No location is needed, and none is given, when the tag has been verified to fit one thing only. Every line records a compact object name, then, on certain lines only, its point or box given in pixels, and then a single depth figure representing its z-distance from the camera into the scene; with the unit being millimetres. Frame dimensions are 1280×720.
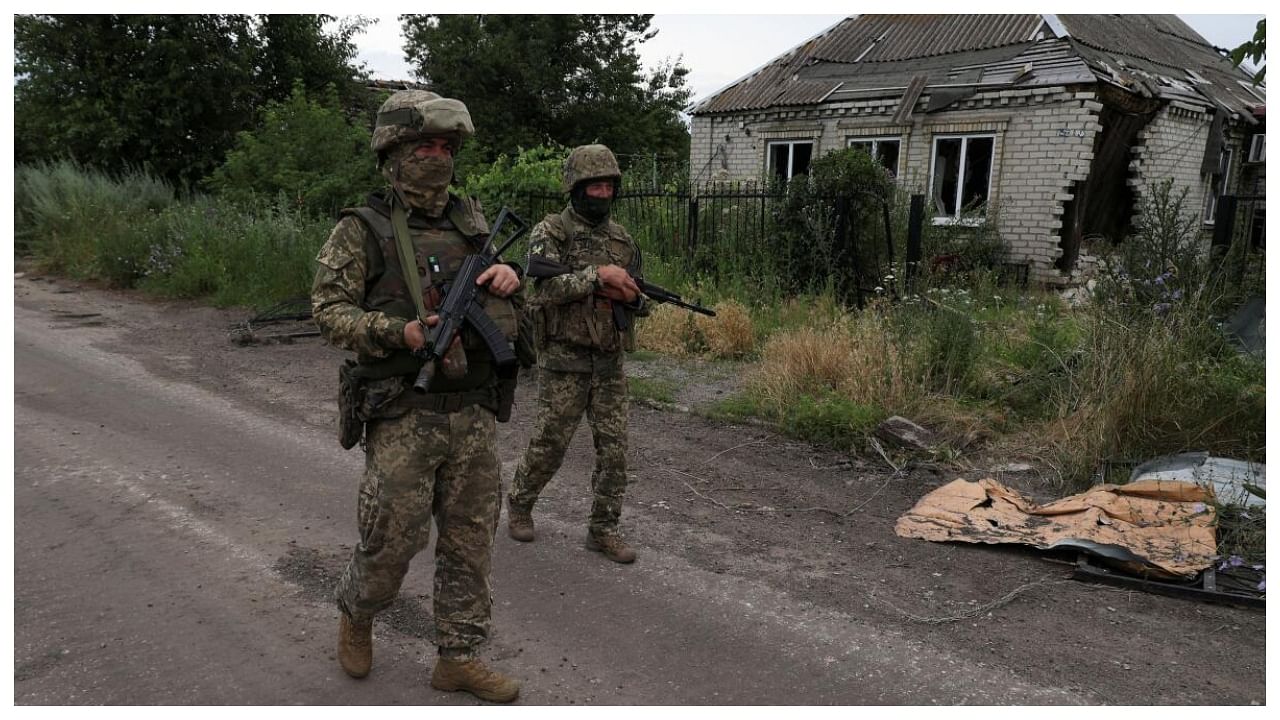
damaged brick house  12008
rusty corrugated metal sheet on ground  3760
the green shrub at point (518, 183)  10562
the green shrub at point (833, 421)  5457
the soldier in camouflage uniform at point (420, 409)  2699
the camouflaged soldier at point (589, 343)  3807
